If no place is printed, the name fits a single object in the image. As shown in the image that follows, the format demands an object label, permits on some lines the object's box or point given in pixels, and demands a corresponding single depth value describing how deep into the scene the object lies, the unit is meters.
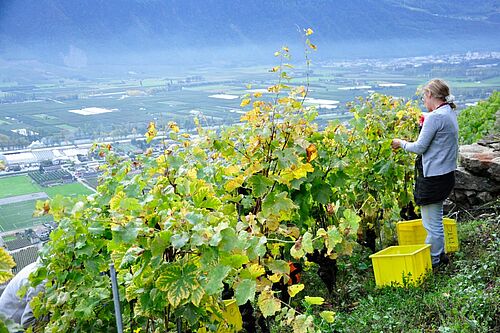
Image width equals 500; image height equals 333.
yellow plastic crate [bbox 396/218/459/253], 5.32
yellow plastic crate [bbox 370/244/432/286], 4.44
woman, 4.73
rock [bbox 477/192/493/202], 6.56
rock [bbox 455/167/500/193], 6.54
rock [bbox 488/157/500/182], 6.45
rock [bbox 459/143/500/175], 6.58
